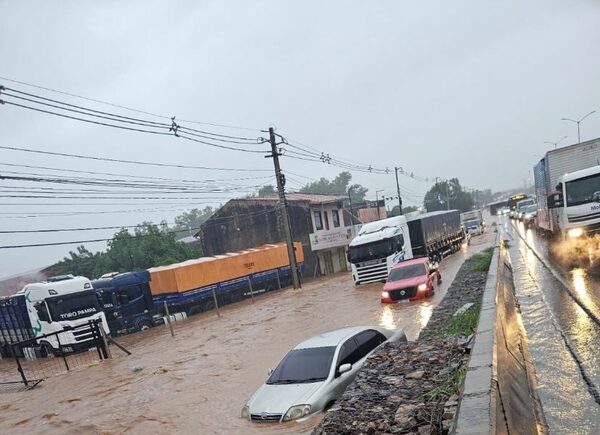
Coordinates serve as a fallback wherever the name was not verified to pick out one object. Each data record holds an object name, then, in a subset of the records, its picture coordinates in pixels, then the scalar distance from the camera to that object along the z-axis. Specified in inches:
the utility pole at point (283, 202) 1206.3
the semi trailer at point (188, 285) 1015.0
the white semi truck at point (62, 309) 805.2
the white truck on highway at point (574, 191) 620.1
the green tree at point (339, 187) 4376.5
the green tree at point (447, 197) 4005.9
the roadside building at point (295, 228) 1611.7
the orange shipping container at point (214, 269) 1116.5
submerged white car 288.3
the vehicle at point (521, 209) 1873.0
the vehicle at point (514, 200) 2676.9
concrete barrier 148.4
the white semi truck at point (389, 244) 943.7
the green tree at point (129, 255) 1541.6
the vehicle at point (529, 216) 1615.3
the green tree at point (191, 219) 4488.2
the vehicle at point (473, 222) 2236.7
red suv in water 685.9
